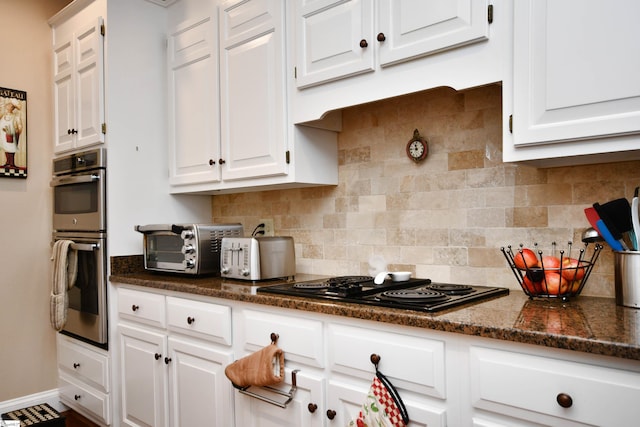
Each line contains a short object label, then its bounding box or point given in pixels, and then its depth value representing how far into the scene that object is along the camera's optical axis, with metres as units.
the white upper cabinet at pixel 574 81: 1.30
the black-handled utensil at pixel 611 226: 1.46
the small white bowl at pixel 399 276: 1.94
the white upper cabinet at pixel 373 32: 1.62
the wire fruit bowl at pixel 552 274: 1.53
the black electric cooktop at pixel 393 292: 1.52
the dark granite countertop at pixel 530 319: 1.09
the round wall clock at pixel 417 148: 2.08
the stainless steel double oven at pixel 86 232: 2.67
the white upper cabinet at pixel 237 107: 2.22
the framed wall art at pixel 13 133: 3.01
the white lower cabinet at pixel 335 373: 1.12
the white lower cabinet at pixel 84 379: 2.71
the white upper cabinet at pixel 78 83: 2.73
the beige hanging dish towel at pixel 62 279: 2.72
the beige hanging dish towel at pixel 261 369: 1.74
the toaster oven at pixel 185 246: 2.45
